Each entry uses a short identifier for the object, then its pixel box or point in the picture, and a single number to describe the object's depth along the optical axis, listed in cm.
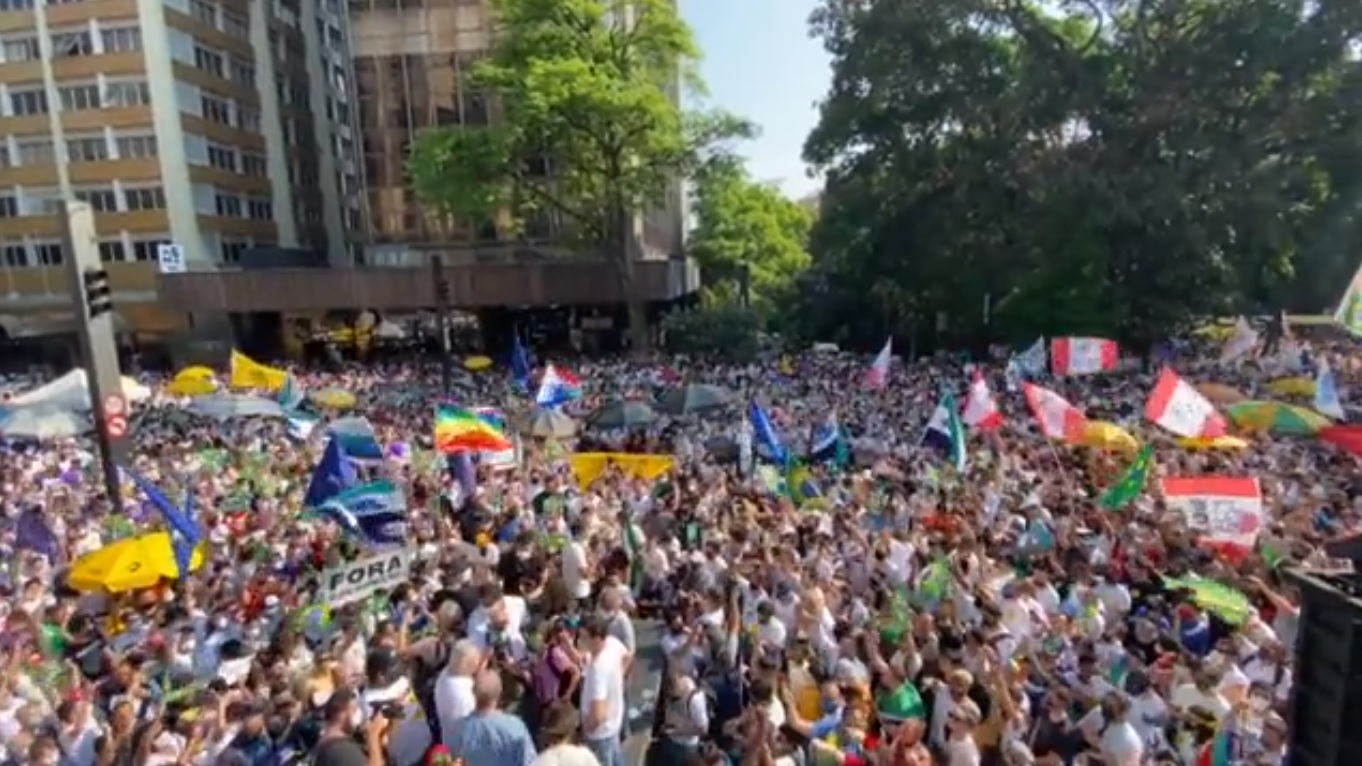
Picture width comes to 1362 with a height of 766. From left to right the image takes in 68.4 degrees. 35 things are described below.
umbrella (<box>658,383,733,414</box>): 2073
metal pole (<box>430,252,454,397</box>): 2397
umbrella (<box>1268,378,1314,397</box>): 2131
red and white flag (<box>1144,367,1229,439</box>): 1309
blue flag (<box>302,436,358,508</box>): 1173
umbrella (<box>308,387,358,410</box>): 2450
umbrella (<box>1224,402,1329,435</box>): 1539
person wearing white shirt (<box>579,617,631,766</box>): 666
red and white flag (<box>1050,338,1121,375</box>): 1992
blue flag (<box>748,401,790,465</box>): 1505
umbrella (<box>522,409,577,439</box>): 1828
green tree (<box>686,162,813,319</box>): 5103
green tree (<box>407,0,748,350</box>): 3412
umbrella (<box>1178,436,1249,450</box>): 1390
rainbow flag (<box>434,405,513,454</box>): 1427
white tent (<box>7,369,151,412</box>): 1869
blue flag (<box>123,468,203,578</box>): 1062
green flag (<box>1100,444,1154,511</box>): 1164
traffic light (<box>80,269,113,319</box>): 1341
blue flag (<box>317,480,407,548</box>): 1125
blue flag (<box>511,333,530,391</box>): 2305
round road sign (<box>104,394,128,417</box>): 1422
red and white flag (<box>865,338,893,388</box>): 2158
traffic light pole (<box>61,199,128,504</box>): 1347
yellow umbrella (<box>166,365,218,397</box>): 2570
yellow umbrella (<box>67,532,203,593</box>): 1026
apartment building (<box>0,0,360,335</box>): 4431
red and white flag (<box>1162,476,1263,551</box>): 1023
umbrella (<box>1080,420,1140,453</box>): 1498
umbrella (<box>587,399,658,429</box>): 1948
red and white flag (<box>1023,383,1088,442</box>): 1403
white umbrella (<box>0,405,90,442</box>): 1777
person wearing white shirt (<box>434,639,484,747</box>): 611
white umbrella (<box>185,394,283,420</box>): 2011
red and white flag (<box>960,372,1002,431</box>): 1523
